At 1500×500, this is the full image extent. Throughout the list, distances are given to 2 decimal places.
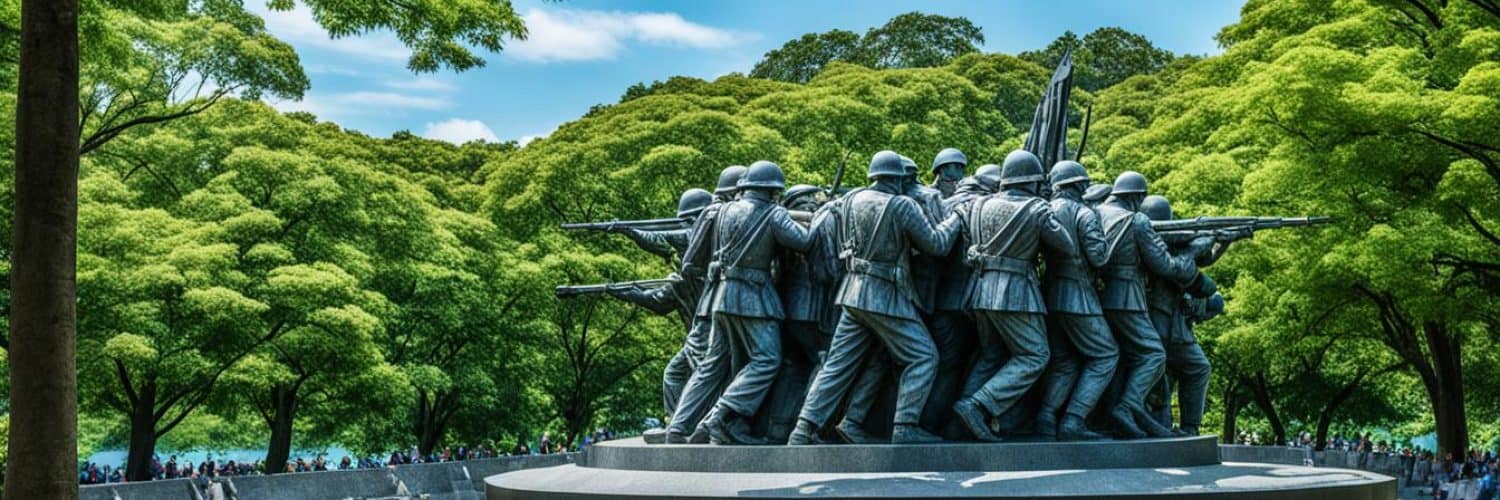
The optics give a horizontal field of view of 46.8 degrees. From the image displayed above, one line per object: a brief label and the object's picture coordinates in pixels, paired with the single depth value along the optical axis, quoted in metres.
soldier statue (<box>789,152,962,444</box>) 13.47
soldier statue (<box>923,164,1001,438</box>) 14.23
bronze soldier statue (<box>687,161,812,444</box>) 14.06
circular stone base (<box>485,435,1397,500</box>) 12.18
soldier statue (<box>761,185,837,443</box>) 14.55
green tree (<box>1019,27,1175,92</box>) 65.88
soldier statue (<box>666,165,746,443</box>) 14.80
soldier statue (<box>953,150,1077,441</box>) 13.62
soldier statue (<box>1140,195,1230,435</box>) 16.14
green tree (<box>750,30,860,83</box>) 67.19
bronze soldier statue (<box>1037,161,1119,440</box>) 14.08
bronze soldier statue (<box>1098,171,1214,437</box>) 14.73
